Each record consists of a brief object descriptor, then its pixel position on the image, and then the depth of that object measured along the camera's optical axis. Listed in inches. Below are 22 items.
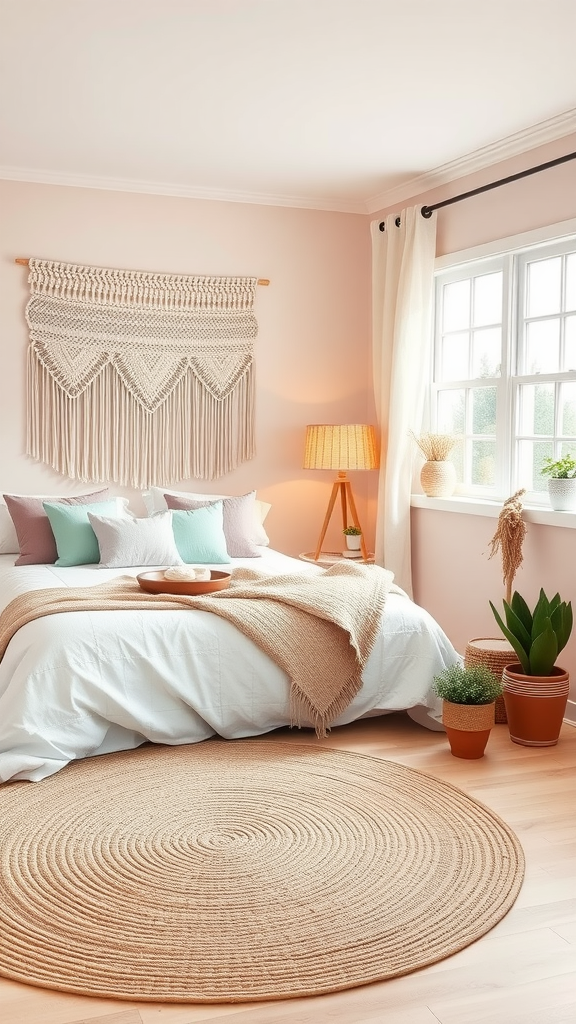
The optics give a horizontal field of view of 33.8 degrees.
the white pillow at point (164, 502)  195.8
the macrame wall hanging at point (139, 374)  199.6
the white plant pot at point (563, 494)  159.9
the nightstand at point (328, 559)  203.6
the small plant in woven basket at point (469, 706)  134.6
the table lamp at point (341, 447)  206.1
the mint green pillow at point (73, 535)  175.0
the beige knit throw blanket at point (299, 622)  138.6
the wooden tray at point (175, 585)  150.3
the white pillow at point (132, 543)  173.2
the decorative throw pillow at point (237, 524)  189.9
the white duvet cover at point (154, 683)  125.9
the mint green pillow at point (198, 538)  181.5
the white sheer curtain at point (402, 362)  199.0
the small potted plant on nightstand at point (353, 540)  212.2
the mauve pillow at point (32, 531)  177.2
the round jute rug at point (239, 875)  83.0
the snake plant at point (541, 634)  143.6
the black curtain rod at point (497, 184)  158.0
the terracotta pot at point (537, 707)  143.4
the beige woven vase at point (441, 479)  195.9
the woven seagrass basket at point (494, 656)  155.4
